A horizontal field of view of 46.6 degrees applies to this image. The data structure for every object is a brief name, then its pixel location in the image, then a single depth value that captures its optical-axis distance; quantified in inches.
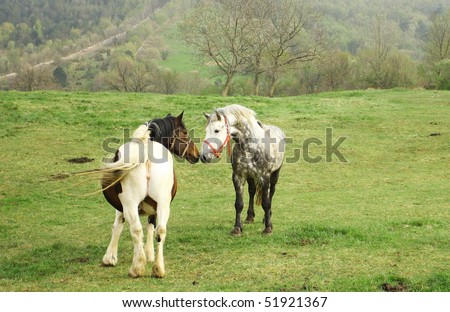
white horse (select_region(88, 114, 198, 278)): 307.0
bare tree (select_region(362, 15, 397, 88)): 2082.9
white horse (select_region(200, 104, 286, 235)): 381.7
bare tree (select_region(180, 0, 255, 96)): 1726.1
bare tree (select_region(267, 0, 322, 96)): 1835.6
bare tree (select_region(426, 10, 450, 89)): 2148.1
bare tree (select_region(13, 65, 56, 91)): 2339.0
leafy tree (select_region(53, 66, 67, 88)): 3433.1
